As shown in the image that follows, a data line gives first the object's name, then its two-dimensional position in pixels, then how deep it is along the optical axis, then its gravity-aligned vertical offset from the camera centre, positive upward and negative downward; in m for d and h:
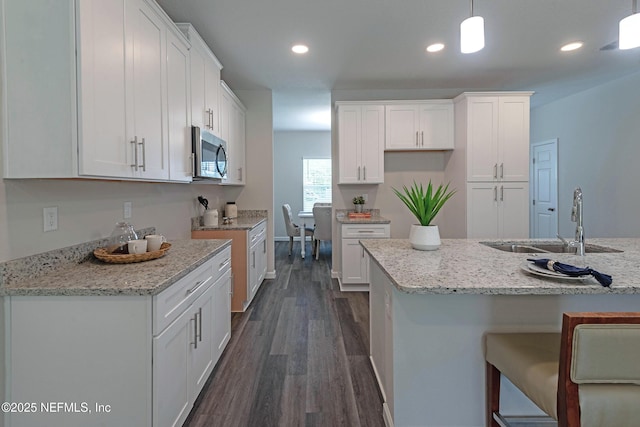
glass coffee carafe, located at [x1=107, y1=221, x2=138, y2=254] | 1.90 -0.17
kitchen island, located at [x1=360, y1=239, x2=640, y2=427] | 1.54 -0.60
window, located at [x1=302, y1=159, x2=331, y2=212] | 8.15 +0.65
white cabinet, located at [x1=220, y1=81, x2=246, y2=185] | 3.53 +0.91
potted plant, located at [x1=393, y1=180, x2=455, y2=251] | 1.91 -0.10
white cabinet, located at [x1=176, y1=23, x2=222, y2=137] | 2.59 +1.09
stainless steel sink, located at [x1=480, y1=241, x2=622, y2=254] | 2.26 -0.28
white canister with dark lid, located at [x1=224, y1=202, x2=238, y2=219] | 4.24 -0.03
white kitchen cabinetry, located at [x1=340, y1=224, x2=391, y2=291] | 4.07 -0.54
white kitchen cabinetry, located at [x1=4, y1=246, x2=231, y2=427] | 1.35 -0.61
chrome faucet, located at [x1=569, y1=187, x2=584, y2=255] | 1.94 -0.08
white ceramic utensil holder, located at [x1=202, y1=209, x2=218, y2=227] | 3.54 -0.10
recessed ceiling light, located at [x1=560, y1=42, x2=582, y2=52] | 3.22 +1.60
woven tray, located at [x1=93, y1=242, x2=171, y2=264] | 1.75 -0.26
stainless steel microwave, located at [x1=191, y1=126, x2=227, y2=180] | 2.59 +0.47
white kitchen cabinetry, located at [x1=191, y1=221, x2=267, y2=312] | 3.31 -0.53
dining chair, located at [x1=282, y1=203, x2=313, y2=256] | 6.39 -0.38
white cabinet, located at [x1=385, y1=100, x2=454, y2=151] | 4.21 +1.08
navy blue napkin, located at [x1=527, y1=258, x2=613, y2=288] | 1.27 -0.27
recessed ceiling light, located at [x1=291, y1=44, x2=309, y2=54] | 3.18 +1.57
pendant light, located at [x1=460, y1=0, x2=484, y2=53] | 1.81 +0.96
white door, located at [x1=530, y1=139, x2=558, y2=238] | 5.30 +0.30
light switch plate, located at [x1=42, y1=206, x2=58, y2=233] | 1.57 -0.04
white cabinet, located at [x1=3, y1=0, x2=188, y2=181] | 1.33 +0.51
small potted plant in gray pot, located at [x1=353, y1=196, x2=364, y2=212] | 4.45 +0.08
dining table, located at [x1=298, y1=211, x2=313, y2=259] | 6.24 -0.42
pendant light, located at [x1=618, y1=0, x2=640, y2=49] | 1.71 +0.92
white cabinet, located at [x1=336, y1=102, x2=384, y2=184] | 4.22 +0.84
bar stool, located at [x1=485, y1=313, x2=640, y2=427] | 0.96 -0.51
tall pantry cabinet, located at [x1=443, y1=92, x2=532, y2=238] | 3.93 +0.52
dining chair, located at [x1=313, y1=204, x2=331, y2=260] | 5.80 -0.25
